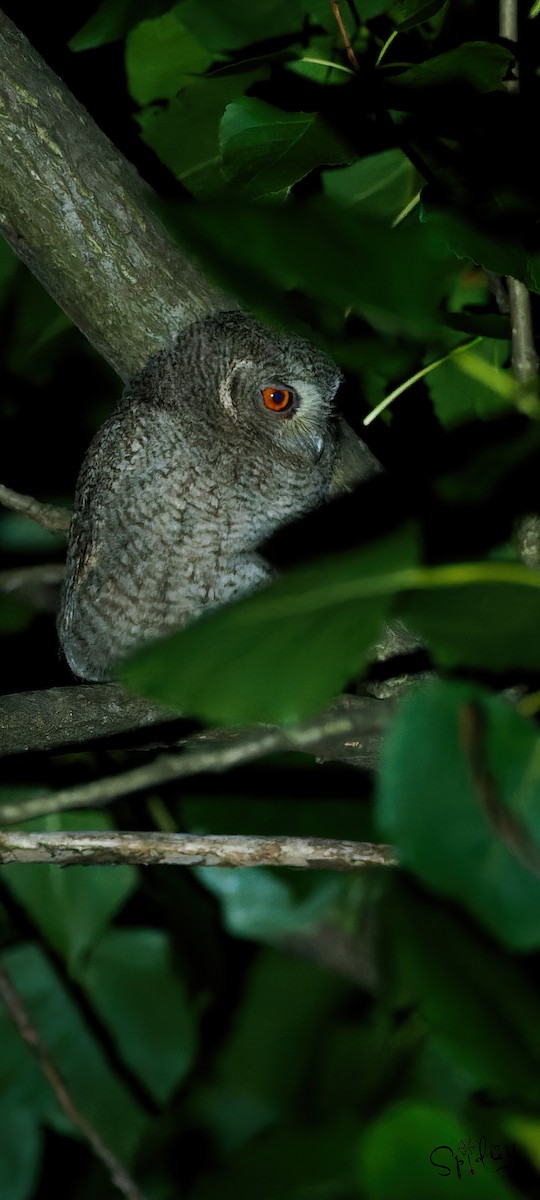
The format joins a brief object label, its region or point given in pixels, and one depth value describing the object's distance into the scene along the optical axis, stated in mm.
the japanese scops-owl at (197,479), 3813
